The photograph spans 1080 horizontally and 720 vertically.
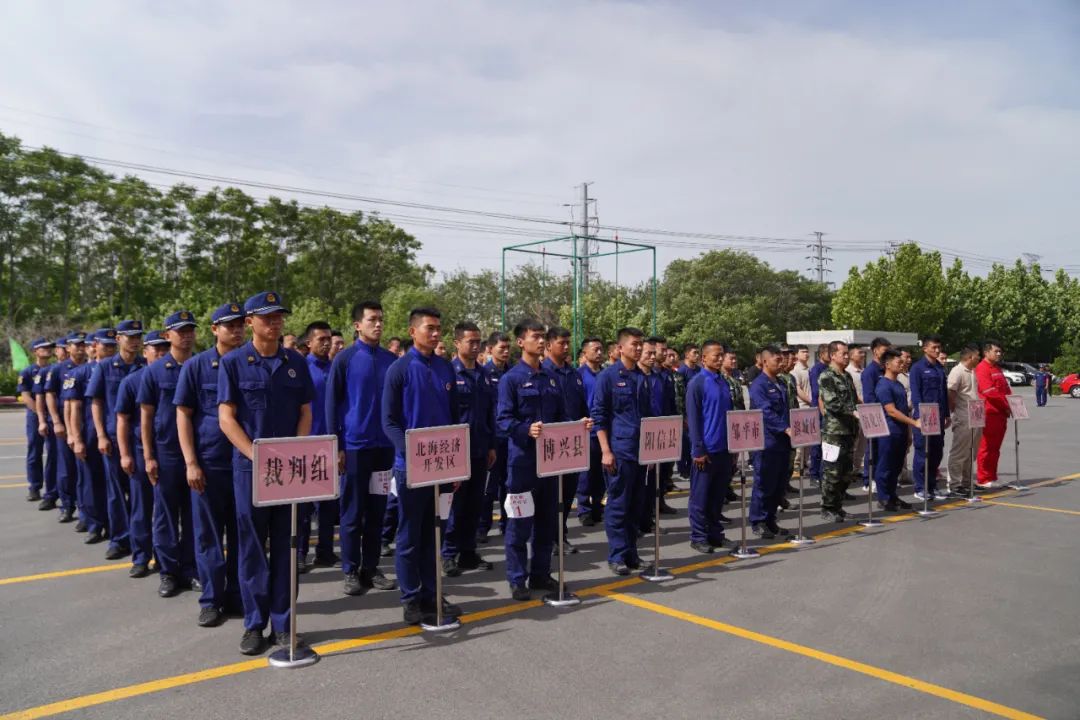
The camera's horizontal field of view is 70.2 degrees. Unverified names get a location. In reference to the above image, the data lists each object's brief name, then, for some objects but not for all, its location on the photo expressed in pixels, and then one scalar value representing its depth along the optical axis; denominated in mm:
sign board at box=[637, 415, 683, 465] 6512
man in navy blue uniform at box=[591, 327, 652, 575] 6648
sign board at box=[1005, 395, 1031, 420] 11312
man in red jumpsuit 11195
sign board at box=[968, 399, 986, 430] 10781
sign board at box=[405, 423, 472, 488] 5074
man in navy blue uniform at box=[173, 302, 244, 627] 5156
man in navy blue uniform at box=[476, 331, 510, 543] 8328
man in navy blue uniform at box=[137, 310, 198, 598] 6004
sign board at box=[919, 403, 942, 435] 9812
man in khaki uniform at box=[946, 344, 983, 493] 10922
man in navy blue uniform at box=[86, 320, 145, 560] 7277
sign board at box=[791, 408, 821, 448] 8141
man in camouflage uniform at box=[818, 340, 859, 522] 8945
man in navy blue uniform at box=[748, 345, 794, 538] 8242
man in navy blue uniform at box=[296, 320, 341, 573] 7039
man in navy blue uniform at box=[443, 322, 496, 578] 6863
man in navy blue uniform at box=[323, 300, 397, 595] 6211
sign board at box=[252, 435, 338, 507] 4523
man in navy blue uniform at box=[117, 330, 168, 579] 6422
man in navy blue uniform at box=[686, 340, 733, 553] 7504
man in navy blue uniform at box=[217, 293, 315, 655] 4867
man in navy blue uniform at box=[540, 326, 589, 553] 6840
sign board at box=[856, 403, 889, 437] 8852
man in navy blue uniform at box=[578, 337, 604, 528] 9062
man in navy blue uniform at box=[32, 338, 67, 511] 9586
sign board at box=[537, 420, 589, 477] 5770
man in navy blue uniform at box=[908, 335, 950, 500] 10250
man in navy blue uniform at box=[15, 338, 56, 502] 10117
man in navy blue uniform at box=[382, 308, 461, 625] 5344
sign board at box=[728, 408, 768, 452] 7293
